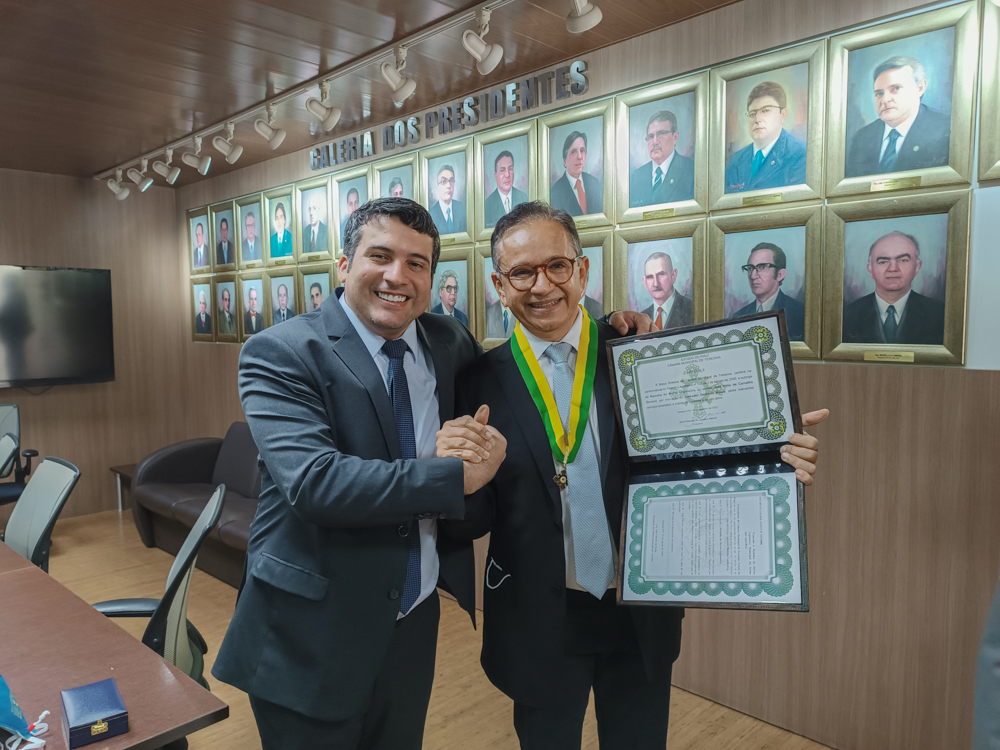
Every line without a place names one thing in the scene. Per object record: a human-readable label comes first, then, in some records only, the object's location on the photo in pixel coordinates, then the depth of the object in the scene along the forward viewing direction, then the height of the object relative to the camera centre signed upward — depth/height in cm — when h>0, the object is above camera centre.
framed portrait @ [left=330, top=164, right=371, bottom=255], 447 +100
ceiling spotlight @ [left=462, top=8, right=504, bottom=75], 272 +119
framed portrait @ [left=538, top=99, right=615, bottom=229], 323 +86
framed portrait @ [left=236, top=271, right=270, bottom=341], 539 +29
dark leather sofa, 455 -113
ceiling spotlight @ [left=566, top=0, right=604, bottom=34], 246 +117
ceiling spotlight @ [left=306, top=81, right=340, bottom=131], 357 +121
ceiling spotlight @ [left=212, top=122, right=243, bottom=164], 420 +121
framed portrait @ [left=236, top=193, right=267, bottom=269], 537 +88
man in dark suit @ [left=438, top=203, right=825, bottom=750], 156 -50
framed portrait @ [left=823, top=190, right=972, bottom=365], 231 +20
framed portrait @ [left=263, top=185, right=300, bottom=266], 505 +85
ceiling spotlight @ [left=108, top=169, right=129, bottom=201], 562 +128
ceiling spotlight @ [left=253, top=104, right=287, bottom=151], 396 +123
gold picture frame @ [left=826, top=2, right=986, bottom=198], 221 +79
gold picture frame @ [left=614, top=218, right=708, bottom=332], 294 +39
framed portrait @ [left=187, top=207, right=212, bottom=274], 609 +91
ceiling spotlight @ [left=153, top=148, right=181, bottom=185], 493 +125
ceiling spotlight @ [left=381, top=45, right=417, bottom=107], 309 +119
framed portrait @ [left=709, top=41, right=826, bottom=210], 257 +82
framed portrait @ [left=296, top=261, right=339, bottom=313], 475 +40
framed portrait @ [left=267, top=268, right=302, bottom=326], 508 +34
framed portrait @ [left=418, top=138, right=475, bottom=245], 388 +88
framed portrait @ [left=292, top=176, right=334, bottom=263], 476 +86
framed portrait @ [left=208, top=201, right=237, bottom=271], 573 +90
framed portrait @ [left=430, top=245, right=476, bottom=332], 393 +31
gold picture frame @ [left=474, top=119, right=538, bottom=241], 351 +95
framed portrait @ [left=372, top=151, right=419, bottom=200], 419 +102
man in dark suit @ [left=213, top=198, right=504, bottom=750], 136 -33
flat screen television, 554 +12
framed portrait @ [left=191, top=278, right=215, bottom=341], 615 +27
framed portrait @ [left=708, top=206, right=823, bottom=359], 263 +27
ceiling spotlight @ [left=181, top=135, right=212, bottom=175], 449 +122
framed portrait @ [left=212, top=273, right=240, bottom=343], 579 +27
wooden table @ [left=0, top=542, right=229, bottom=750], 136 -77
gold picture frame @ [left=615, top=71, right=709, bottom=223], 288 +83
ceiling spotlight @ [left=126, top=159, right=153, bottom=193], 532 +127
